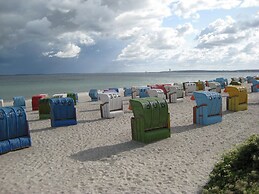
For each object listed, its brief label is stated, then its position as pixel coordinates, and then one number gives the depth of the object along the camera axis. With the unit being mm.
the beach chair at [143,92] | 19281
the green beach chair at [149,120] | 8695
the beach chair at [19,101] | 20127
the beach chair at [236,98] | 14008
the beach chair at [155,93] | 17812
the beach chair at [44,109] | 14578
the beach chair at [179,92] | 19688
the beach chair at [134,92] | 23528
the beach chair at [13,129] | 8117
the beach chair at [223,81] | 34188
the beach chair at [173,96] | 19094
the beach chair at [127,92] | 26700
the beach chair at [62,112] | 11852
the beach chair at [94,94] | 24844
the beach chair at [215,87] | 24906
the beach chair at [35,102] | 19234
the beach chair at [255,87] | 25297
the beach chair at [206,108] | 10898
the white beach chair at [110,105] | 13625
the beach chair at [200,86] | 27594
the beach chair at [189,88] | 23094
